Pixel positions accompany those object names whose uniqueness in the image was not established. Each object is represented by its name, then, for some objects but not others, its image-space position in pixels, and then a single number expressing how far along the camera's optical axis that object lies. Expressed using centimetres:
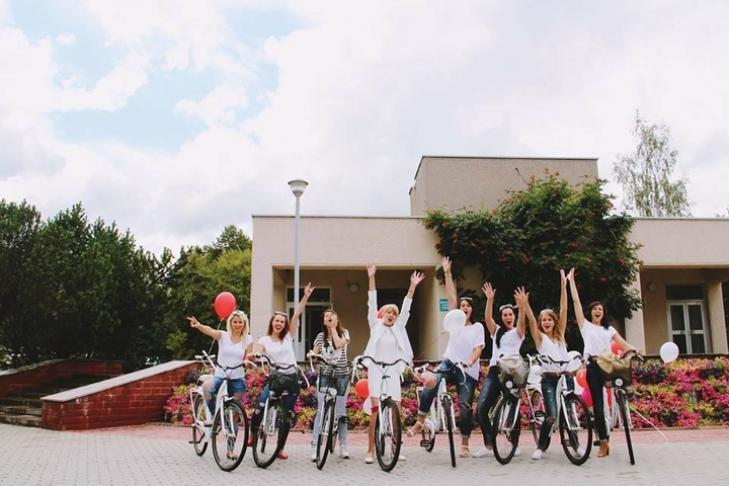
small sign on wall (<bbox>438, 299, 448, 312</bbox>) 1739
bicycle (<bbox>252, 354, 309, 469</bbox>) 705
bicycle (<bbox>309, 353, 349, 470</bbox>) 703
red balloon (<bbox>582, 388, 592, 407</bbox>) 848
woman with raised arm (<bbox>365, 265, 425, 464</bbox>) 711
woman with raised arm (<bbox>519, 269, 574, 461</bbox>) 713
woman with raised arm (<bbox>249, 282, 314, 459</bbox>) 722
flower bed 1110
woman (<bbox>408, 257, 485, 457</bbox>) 741
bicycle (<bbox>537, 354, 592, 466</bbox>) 691
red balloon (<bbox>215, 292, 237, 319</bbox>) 867
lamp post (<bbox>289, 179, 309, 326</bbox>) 1434
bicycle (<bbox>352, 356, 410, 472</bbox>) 670
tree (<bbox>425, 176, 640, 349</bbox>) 1711
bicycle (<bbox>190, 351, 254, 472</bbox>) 684
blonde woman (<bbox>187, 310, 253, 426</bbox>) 752
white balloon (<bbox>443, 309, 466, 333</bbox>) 751
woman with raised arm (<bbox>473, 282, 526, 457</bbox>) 743
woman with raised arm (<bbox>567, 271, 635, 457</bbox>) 729
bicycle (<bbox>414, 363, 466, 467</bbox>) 736
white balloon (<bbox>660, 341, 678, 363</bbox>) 940
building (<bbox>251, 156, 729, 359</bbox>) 1756
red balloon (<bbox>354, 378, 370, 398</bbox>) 816
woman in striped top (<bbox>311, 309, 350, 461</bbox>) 735
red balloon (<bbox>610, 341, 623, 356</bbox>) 806
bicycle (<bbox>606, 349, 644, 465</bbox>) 700
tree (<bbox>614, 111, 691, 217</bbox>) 3231
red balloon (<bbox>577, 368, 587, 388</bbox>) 849
